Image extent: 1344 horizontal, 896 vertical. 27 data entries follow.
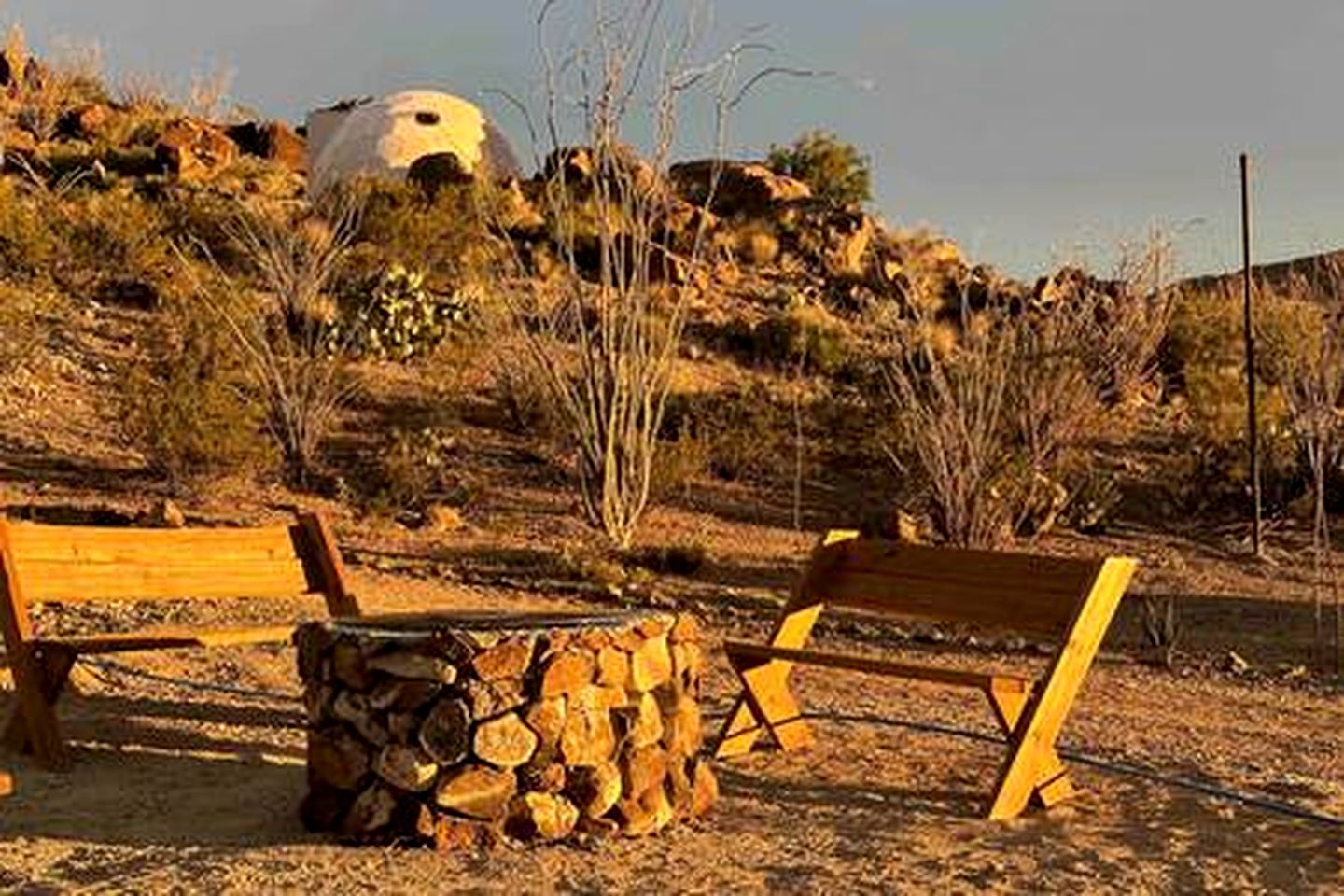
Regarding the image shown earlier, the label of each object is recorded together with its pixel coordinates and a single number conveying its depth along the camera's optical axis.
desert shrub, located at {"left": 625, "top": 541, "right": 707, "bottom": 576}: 13.80
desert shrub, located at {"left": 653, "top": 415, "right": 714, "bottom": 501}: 16.91
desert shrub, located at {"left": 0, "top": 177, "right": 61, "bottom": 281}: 22.09
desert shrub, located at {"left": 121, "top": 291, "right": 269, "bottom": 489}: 15.26
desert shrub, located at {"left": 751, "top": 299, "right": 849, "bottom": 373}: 23.70
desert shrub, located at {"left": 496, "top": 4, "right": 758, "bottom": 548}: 13.80
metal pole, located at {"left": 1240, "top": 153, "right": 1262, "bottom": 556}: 16.34
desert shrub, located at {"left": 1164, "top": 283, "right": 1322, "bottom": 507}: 18.84
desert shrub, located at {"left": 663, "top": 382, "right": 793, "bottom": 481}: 18.50
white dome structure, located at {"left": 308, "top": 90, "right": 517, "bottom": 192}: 34.47
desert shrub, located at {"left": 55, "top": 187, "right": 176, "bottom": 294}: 22.53
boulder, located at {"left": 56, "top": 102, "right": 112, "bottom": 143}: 37.47
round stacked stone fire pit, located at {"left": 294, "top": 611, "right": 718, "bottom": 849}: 5.22
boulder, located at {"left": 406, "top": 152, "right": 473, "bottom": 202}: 29.92
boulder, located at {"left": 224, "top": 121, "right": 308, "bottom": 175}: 39.03
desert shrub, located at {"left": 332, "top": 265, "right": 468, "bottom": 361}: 20.69
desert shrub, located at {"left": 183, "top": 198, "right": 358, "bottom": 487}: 16.83
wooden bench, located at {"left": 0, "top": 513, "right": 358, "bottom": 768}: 6.32
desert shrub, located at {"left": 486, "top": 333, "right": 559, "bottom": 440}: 18.74
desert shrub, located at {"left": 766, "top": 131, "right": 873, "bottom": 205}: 37.62
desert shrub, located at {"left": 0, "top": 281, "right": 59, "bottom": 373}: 18.14
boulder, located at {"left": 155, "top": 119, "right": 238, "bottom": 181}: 32.44
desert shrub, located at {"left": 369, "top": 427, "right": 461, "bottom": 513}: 16.05
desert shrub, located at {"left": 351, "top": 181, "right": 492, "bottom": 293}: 24.09
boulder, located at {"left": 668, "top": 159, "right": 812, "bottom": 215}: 32.12
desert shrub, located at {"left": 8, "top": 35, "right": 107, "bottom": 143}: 36.53
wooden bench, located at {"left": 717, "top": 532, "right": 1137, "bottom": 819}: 5.95
